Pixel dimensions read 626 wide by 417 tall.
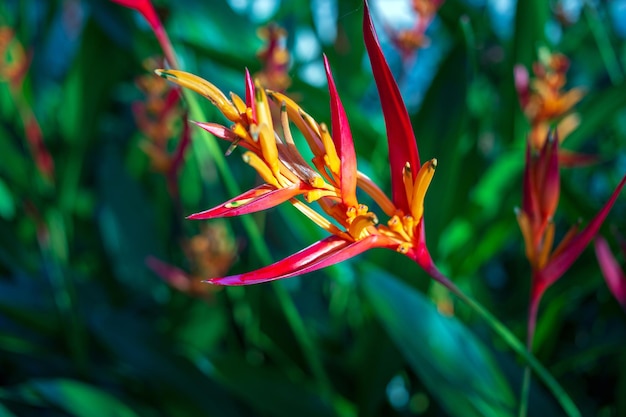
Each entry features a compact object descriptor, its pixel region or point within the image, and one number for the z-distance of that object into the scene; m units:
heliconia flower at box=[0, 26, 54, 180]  0.60
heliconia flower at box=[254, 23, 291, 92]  0.47
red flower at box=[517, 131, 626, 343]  0.33
